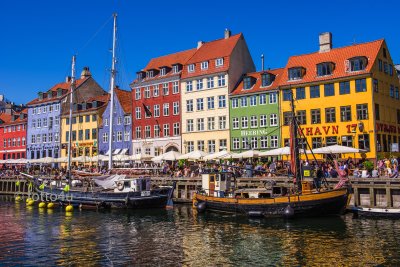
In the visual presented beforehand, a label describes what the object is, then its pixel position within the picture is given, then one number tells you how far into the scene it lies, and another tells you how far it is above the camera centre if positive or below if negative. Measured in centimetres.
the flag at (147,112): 6731 +1053
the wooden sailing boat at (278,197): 3011 -98
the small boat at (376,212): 2970 -200
